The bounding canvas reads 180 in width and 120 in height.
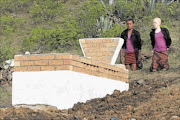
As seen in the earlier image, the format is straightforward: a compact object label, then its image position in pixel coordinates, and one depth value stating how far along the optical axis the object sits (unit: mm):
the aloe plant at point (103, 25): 15381
